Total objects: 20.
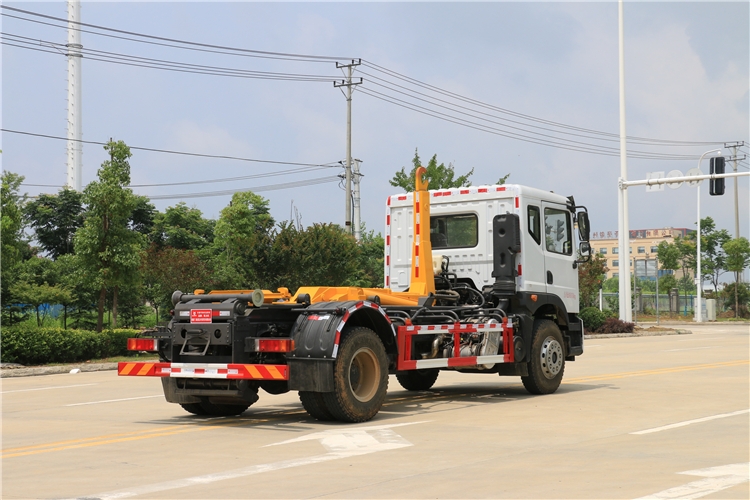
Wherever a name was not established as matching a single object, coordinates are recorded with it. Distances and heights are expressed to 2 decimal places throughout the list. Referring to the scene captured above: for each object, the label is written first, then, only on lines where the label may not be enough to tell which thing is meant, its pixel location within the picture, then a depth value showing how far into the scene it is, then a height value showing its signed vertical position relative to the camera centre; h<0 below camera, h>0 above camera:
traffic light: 35.04 +4.56
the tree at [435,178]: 40.47 +5.17
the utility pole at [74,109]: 72.69 +15.30
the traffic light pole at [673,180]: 36.36 +4.74
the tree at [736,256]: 67.69 +2.41
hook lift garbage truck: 10.20 -0.39
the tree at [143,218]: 59.34 +4.91
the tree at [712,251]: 77.56 +3.22
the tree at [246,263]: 29.41 +0.96
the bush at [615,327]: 40.78 -1.75
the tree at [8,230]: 22.66 +1.60
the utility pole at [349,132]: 45.62 +8.13
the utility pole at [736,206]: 86.44 +8.09
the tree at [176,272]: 31.52 +0.70
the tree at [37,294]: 32.44 -0.03
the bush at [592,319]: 40.56 -1.37
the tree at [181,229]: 59.22 +4.31
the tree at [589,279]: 45.34 +0.49
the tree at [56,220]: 53.34 +4.34
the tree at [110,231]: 25.70 +1.78
